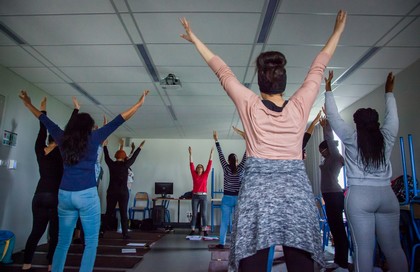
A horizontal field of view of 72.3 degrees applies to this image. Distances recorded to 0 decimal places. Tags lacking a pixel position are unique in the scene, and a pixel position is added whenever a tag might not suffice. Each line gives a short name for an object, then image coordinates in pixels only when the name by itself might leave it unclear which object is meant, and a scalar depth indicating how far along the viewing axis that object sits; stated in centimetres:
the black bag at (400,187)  327
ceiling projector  416
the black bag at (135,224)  734
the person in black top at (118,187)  500
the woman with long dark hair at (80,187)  205
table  812
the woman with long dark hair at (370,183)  171
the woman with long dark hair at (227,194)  426
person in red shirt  611
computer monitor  850
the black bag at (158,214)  778
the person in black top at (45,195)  288
